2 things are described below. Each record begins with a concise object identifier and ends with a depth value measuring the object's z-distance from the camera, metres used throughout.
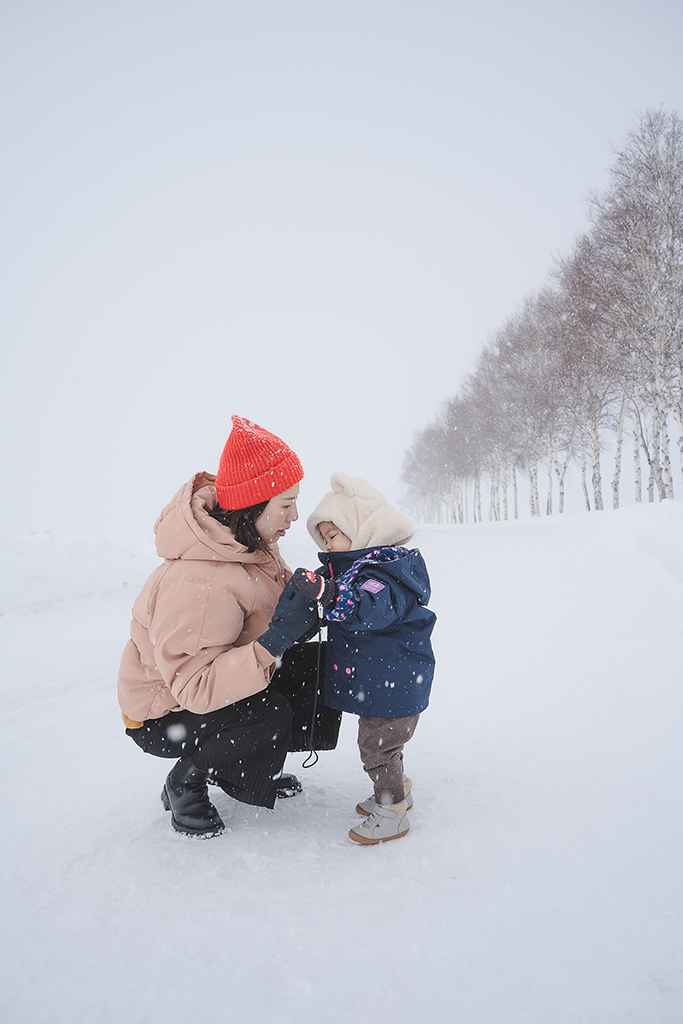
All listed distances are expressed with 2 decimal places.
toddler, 1.98
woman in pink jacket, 1.92
